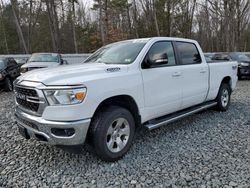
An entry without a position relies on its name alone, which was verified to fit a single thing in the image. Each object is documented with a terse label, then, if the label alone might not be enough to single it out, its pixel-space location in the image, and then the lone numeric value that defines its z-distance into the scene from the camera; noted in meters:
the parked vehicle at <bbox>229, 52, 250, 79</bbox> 10.40
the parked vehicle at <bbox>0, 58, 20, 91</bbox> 7.95
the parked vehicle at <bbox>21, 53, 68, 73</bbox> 8.04
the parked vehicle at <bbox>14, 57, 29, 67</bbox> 14.18
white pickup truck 2.37
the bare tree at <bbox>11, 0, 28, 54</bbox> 19.15
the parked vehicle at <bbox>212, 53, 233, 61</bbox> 11.20
